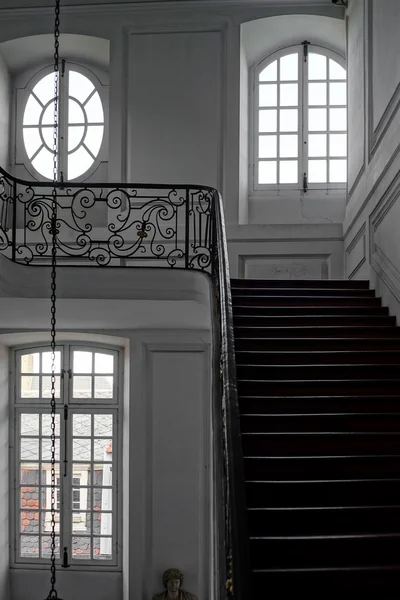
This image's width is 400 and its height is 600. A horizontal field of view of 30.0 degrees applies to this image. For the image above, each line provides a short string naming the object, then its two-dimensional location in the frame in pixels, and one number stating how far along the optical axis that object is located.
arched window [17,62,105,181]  11.51
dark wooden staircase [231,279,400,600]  3.89
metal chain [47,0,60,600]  6.60
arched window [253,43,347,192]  11.12
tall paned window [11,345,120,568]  11.01
